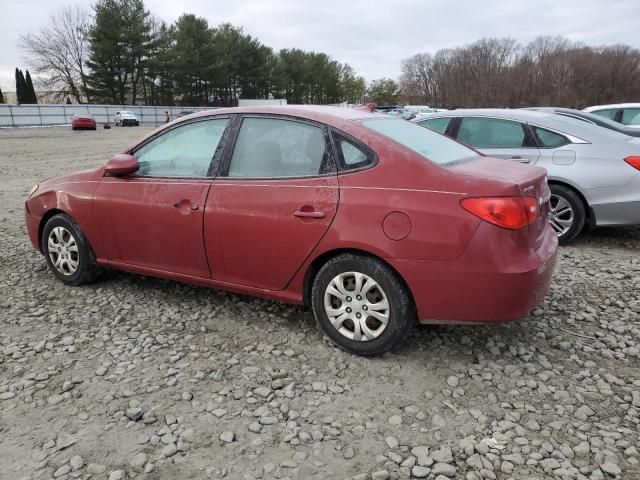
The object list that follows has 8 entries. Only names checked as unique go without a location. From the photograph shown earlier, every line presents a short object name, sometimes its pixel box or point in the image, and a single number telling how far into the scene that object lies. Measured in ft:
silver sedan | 17.62
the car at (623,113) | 37.42
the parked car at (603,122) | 27.81
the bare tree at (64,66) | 192.34
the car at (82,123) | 119.55
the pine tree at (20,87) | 176.45
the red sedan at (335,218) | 9.45
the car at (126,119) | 144.56
